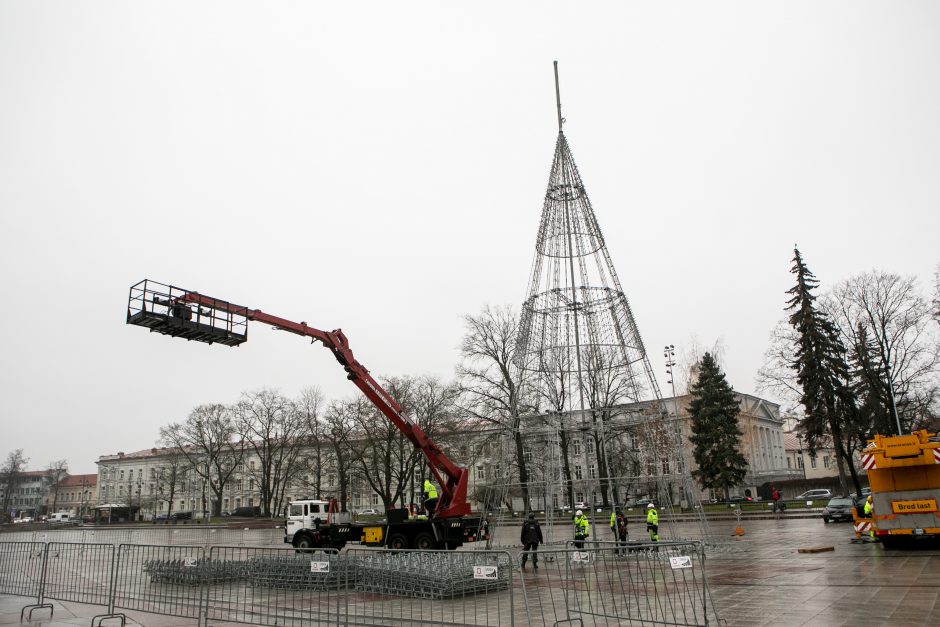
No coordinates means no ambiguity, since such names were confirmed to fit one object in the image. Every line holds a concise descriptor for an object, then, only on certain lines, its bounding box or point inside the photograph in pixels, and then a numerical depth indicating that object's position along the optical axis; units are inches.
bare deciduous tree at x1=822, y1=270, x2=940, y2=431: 1451.8
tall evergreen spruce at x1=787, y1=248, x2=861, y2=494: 1492.4
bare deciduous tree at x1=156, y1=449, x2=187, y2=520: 2970.0
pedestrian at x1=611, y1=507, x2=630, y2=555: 781.3
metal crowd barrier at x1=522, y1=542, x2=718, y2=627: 344.8
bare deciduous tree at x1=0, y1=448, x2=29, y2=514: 3587.8
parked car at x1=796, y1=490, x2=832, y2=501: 1839.3
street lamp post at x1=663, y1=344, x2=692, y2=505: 671.6
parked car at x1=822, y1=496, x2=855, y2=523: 1140.5
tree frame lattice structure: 718.5
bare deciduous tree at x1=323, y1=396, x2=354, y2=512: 2050.9
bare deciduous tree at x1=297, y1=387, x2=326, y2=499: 2333.9
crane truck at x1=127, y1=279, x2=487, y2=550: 702.6
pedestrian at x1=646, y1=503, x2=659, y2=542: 732.7
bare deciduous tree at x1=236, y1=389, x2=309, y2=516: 2519.7
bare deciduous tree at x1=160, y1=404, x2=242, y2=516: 2635.3
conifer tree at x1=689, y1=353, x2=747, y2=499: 2033.7
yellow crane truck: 601.6
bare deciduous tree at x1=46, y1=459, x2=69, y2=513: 4325.3
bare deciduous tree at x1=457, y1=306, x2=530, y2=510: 1521.9
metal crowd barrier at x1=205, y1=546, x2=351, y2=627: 366.9
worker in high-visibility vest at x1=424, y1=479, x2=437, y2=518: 791.7
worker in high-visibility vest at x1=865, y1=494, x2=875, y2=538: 702.4
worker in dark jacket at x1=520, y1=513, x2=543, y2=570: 644.1
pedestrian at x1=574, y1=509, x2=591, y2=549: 709.3
